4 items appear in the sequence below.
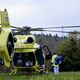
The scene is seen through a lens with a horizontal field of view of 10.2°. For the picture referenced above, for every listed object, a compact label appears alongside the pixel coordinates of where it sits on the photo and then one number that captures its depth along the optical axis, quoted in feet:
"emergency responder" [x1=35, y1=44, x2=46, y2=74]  71.77
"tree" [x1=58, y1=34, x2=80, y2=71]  187.01
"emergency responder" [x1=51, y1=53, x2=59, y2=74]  99.06
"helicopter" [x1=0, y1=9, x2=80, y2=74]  67.15
